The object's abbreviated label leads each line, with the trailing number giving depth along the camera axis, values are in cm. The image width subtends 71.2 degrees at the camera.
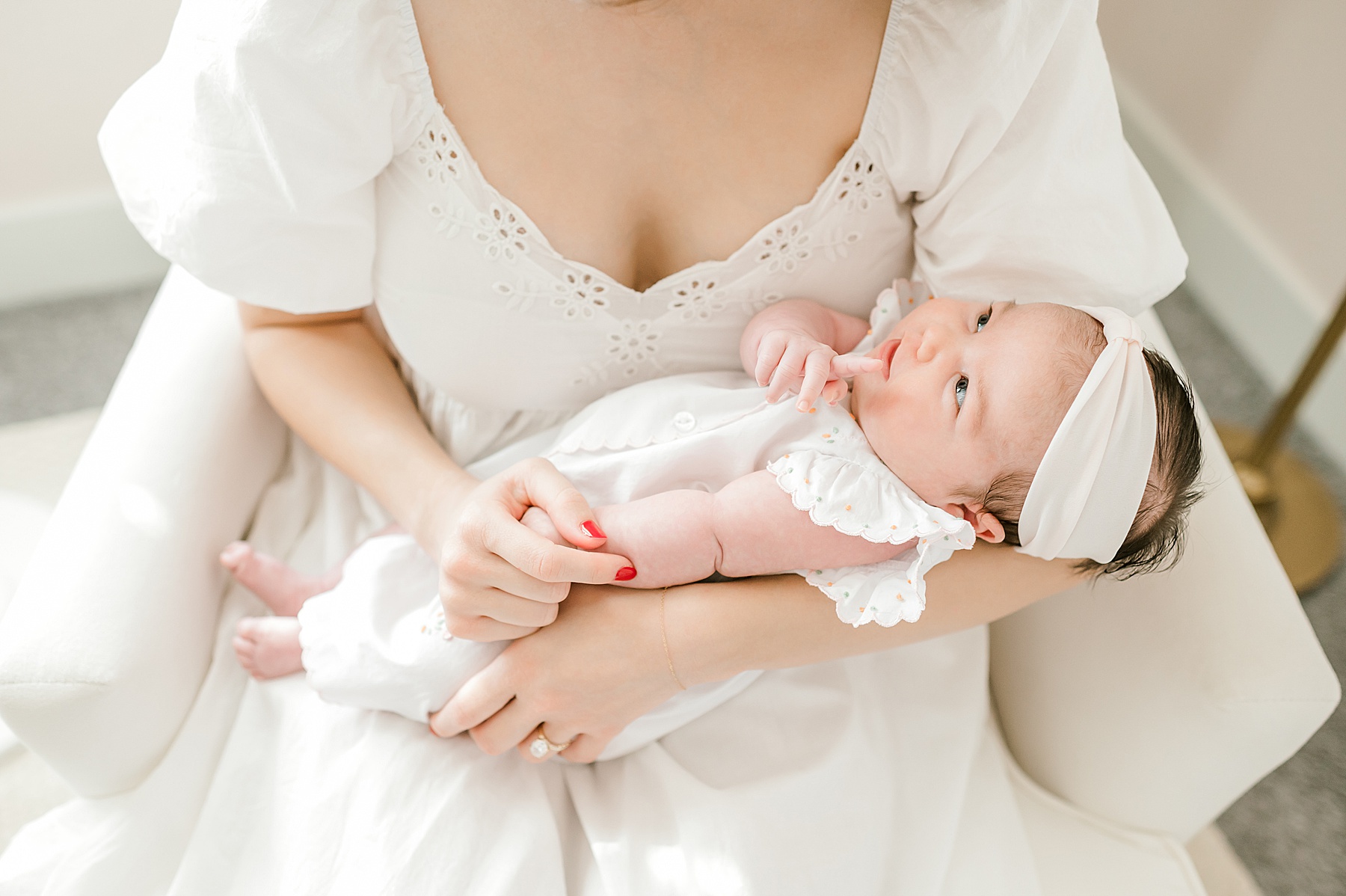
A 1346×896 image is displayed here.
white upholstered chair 88
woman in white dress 85
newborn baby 85
